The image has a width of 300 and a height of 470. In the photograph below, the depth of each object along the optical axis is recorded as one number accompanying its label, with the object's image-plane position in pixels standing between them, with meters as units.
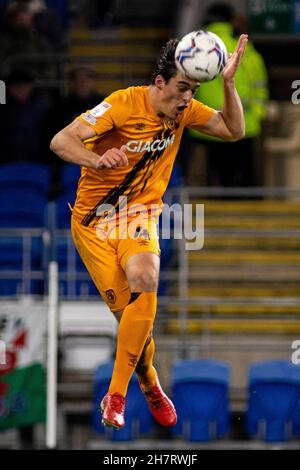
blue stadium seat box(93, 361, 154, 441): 12.37
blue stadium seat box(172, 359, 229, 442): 12.34
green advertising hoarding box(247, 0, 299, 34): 15.12
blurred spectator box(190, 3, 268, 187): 14.14
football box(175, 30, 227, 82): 8.32
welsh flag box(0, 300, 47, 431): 12.49
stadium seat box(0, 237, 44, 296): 13.70
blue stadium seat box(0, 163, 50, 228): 14.02
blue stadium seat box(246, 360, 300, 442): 12.35
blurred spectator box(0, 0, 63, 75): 15.50
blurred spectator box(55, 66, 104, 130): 14.05
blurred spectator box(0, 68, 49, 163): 14.39
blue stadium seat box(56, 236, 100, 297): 13.69
